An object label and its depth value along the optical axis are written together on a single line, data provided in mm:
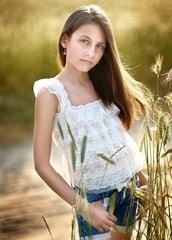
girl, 3837
